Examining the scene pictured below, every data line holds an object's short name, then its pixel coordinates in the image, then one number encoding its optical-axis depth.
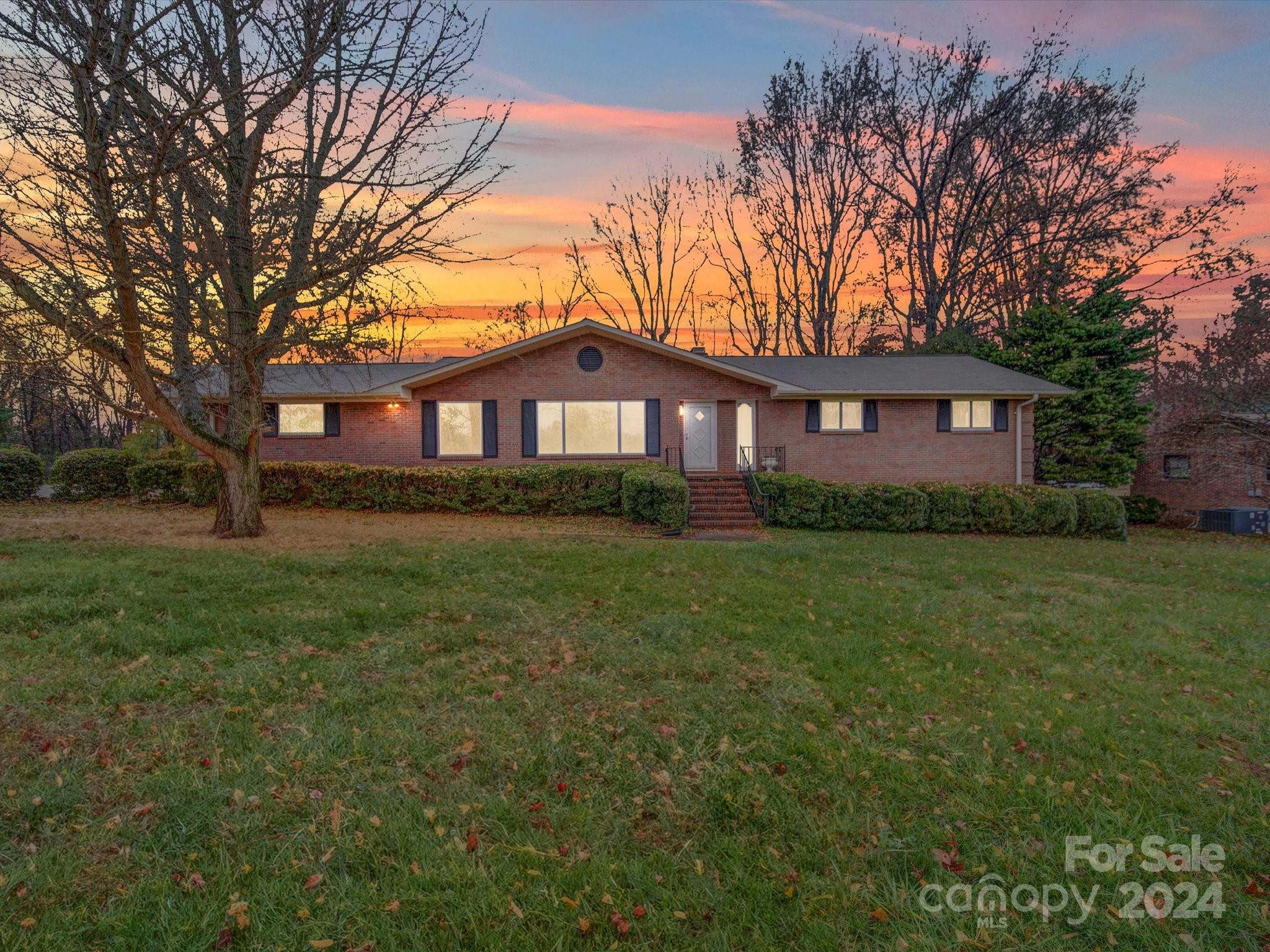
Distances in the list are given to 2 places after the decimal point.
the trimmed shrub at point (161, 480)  15.17
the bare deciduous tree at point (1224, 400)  17.52
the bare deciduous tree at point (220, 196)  5.83
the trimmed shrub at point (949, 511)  14.91
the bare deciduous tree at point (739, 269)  33.53
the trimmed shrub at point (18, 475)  15.41
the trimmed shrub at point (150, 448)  16.28
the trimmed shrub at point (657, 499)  13.05
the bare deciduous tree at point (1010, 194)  27.08
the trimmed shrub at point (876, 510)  14.71
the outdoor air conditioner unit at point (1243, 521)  21.05
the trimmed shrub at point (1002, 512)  15.05
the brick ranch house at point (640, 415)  17.61
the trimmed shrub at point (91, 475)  15.75
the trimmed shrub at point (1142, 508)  21.84
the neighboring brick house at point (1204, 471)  17.95
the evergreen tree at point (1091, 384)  20.95
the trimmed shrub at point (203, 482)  14.62
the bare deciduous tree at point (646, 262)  33.81
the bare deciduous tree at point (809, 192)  30.95
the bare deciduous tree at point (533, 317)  33.88
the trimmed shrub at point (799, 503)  14.60
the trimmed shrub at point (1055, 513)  15.20
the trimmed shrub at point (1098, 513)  15.63
